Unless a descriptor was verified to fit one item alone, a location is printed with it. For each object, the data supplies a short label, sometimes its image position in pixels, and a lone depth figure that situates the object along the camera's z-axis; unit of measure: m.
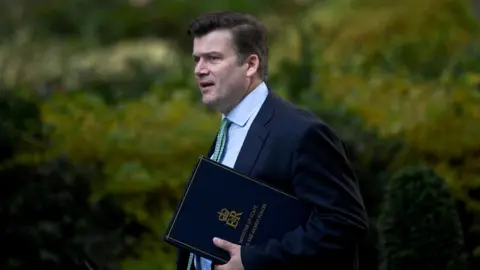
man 6.47
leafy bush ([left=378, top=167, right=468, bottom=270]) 10.49
